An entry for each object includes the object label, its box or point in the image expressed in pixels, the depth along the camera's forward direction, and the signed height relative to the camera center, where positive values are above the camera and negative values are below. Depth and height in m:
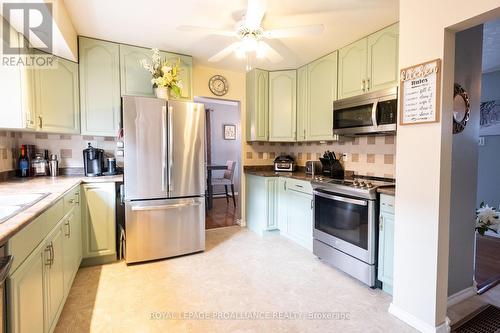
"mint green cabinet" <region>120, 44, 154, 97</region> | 2.94 +0.93
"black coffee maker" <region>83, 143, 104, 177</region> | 2.85 -0.07
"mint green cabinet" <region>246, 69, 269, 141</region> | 3.78 +0.73
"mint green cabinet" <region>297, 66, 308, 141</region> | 3.56 +0.72
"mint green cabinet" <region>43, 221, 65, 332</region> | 1.47 -0.75
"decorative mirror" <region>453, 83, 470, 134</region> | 1.90 +0.34
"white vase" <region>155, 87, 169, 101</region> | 2.82 +0.67
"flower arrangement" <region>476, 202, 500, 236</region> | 2.12 -0.53
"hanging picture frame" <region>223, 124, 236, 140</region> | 6.88 +0.62
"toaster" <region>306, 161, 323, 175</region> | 3.47 -0.16
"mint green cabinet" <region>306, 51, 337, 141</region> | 3.10 +0.72
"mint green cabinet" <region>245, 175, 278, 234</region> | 3.58 -0.66
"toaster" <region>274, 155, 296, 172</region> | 3.86 -0.13
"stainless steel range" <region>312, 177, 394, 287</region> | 2.22 -0.65
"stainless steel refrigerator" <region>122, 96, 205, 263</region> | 2.62 -0.22
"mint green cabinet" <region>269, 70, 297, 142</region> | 3.76 +0.72
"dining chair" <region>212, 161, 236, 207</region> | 5.60 -0.51
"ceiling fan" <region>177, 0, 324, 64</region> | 1.84 +0.99
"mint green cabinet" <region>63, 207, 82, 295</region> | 1.92 -0.73
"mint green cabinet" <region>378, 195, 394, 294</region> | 2.09 -0.71
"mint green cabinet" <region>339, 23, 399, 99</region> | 2.40 +0.91
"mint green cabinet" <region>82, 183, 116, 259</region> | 2.57 -0.64
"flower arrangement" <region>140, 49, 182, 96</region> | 2.80 +0.88
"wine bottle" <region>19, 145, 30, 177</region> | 2.62 -0.09
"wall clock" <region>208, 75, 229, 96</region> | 3.82 +1.02
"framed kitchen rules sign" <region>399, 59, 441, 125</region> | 1.61 +0.40
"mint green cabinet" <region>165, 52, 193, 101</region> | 3.20 +0.99
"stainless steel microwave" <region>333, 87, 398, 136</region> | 2.33 +0.41
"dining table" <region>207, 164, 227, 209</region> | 5.31 -0.68
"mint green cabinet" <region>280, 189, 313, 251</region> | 3.06 -0.76
